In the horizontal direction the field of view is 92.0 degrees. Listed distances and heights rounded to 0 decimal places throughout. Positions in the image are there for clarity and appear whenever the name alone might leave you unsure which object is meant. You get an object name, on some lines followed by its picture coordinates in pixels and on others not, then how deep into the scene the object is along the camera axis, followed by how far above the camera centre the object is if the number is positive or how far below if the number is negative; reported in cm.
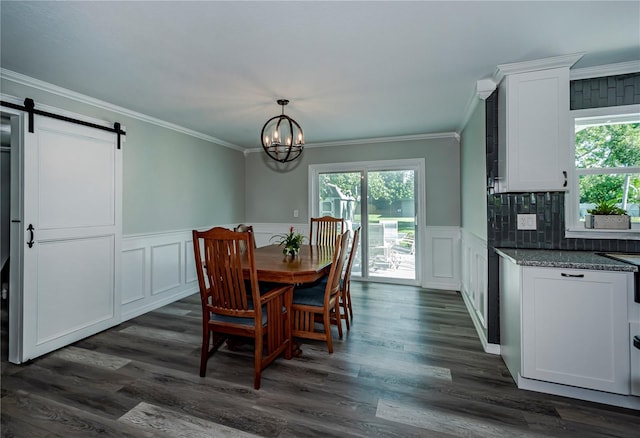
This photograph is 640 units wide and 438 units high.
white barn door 254 -13
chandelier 297 +118
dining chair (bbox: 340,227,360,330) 295 -69
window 234 +43
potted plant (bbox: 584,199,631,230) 228 +2
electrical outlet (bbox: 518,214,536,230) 250 -1
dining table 229 -36
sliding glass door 483 +22
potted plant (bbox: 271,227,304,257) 296 -24
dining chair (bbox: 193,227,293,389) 207 -56
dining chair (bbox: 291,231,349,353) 260 -72
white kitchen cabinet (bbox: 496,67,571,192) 225 +67
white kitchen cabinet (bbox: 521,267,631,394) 184 -67
